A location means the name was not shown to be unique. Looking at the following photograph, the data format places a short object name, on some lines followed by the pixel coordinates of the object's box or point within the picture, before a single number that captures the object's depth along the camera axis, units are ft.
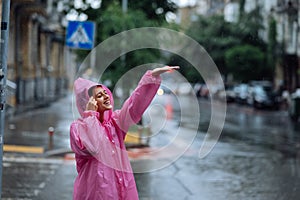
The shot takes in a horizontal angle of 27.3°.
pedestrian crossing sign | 42.91
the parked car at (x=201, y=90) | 181.90
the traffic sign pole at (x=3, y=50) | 19.74
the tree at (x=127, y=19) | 54.70
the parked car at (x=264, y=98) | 126.62
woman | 15.92
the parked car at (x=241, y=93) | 141.49
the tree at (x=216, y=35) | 169.78
